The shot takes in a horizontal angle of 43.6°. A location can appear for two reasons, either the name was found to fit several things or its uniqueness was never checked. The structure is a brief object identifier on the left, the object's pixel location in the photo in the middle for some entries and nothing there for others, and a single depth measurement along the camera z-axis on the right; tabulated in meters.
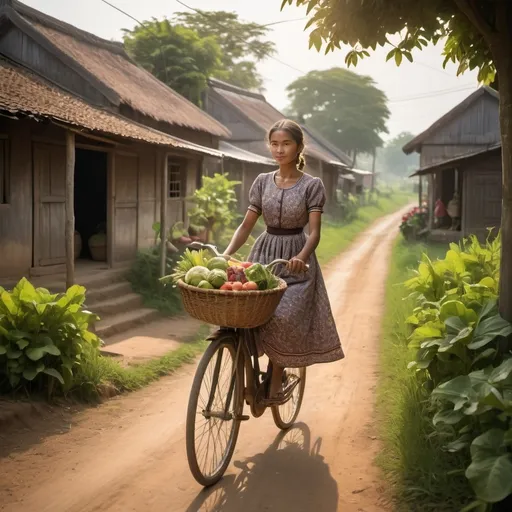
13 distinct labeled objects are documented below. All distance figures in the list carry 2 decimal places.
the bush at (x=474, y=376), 2.98
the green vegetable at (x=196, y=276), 3.56
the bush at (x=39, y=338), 5.28
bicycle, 3.81
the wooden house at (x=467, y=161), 18.41
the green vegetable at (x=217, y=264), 3.73
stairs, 8.73
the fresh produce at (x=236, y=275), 3.61
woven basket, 3.40
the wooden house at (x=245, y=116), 25.62
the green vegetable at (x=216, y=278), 3.51
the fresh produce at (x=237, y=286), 3.48
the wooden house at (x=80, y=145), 9.16
